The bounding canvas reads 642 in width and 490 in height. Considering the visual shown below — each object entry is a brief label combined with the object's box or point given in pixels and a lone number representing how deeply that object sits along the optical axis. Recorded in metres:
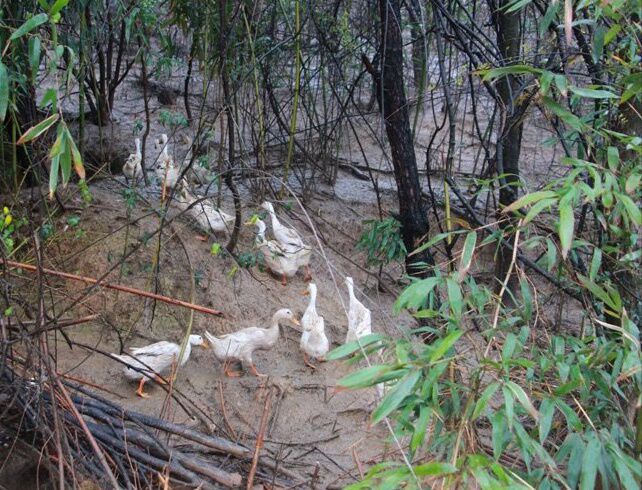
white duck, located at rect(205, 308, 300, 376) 4.64
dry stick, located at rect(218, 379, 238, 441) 4.18
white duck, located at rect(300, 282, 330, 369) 4.82
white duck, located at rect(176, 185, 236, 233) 5.35
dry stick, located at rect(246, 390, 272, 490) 3.44
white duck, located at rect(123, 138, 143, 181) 5.95
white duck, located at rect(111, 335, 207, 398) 4.51
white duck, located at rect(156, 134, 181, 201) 5.68
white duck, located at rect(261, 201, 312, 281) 5.41
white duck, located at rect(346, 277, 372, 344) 4.71
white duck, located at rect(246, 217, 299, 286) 5.19
